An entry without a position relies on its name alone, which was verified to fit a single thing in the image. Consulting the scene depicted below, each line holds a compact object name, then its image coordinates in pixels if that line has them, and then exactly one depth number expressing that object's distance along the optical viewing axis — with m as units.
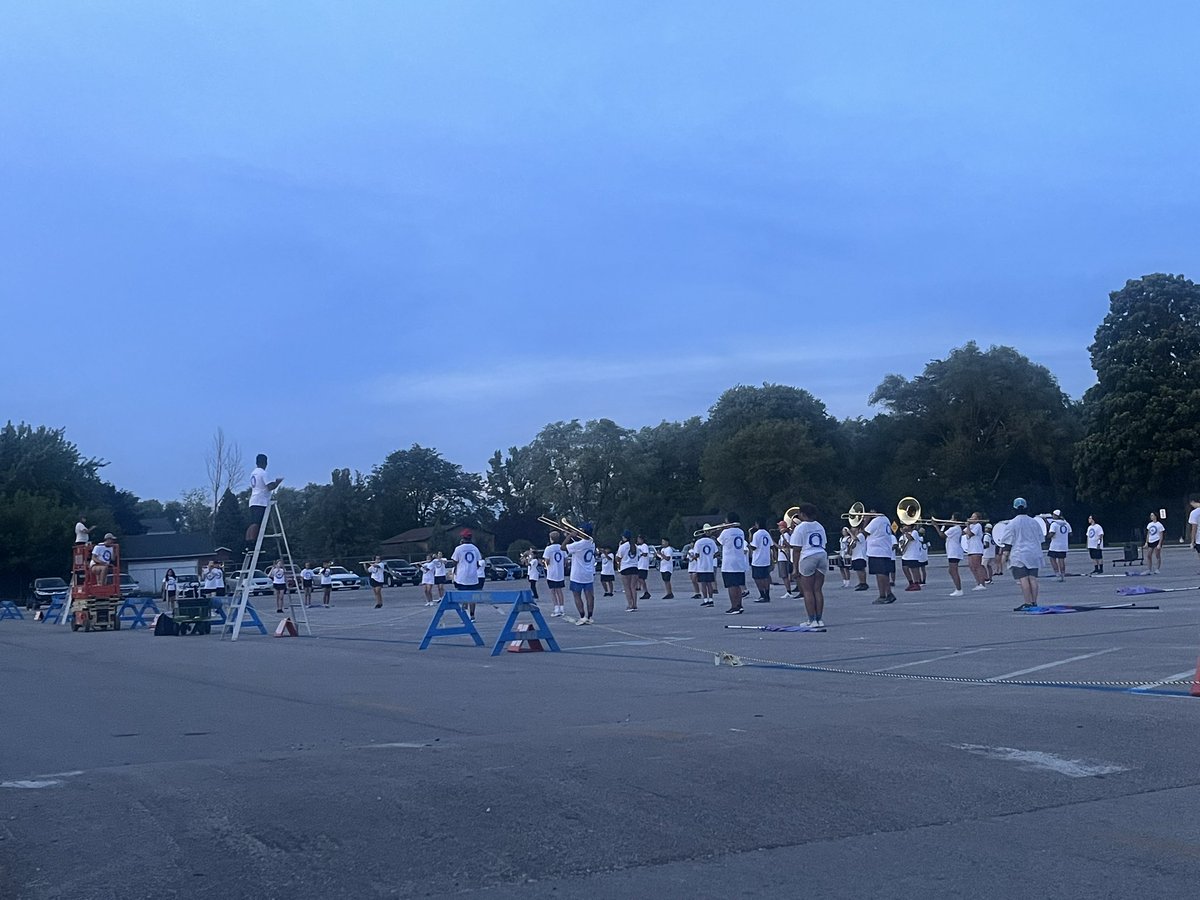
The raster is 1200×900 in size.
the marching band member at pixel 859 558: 29.19
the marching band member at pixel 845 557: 32.97
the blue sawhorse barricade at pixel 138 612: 28.78
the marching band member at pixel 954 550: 25.14
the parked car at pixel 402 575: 63.94
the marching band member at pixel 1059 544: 30.16
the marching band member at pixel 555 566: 25.80
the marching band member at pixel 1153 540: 31.08
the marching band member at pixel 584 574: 21.56
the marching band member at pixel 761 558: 26.31
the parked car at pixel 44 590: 50.34
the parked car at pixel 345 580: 67.88
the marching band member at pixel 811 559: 17.08
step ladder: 21.42
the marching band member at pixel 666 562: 33.66
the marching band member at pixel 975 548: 27.50
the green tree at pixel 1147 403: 59.72
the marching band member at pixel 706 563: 28.91
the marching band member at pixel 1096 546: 32.41
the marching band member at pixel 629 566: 27.17
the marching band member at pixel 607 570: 36.50
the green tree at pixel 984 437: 70.56
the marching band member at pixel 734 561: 23.62
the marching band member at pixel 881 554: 23.70
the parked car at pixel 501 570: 63.56
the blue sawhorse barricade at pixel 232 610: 24.43
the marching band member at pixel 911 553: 28.25
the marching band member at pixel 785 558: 27.33
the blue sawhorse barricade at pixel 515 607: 16.11
